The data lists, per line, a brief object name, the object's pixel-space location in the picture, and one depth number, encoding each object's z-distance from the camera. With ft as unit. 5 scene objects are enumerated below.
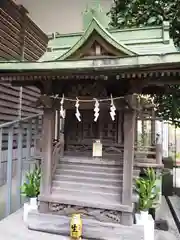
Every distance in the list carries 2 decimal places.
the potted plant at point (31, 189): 9.43
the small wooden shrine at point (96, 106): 7.71
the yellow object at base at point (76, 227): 7.41
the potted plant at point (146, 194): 8.38
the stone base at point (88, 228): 7.83
